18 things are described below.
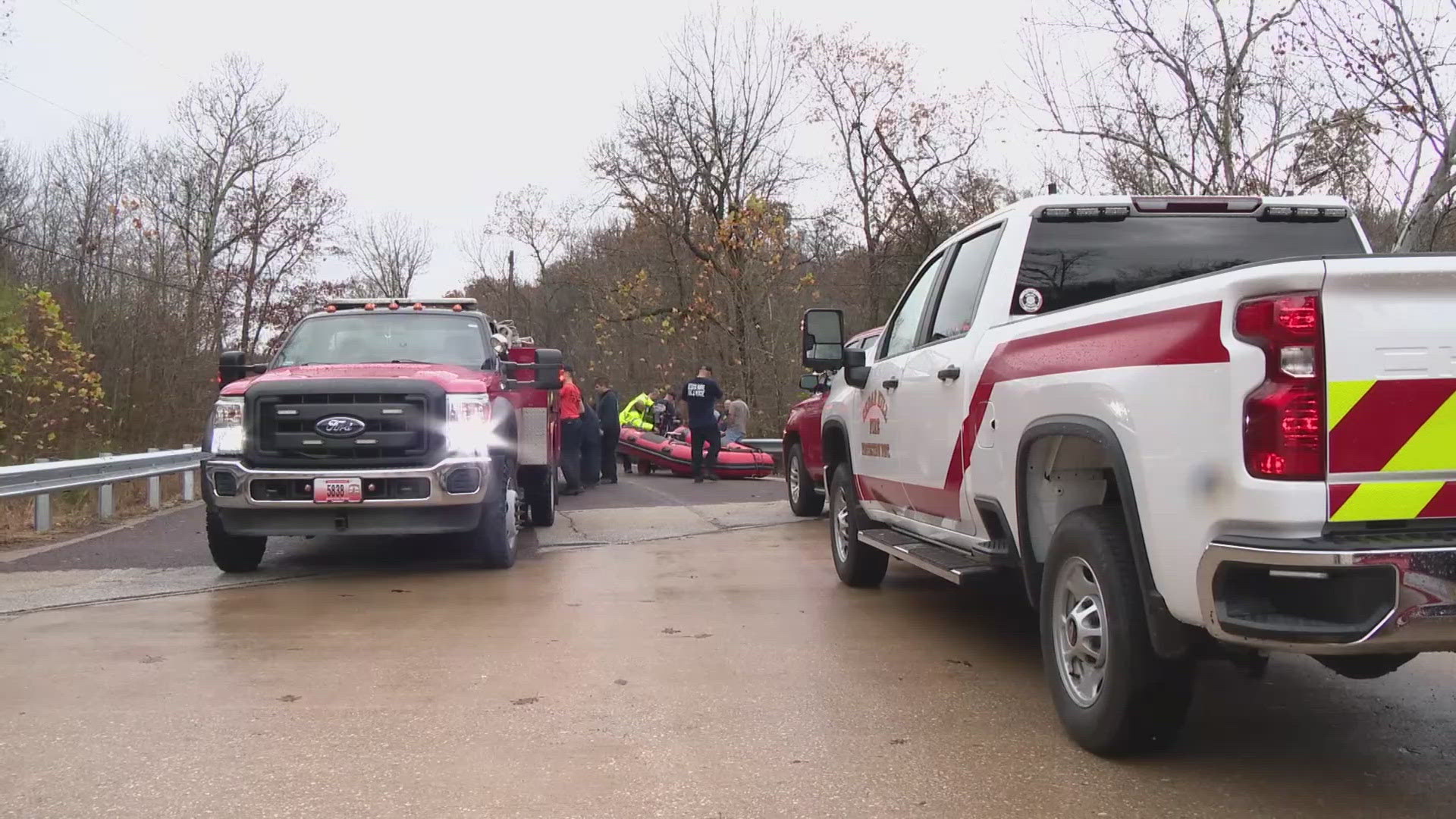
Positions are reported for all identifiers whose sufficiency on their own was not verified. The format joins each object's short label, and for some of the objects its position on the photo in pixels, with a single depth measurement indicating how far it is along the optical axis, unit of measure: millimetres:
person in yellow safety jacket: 20312
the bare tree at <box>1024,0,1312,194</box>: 13031
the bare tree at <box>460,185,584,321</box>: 58125
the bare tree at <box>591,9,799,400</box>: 30688
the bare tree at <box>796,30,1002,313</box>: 30922
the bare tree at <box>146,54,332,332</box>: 36969
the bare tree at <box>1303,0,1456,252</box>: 10062
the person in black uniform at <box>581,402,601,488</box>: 16188
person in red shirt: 15112
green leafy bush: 20891
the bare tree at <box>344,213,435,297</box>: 62938
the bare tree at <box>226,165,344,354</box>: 38344
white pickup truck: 3043
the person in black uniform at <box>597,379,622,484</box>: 17141
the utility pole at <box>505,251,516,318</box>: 59031
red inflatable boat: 18000
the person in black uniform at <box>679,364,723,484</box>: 16078
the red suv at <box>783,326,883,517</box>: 10531
